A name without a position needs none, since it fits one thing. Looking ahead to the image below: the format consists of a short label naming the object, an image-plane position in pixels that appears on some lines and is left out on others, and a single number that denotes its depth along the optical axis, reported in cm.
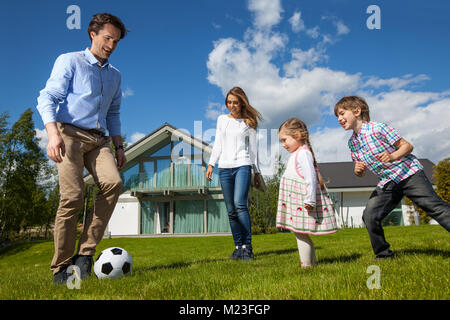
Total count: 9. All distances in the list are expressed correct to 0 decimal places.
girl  328
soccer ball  338
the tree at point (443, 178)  1584
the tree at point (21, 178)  2158
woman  480
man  320
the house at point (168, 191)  1872
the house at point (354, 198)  2433
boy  329
